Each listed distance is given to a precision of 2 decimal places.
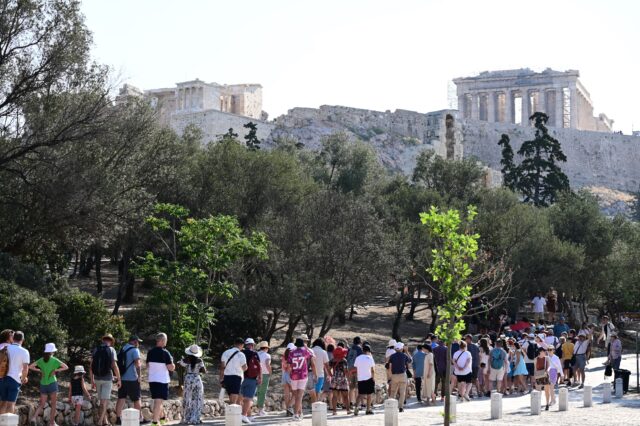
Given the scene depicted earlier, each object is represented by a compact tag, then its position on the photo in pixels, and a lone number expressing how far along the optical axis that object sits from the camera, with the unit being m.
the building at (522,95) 150.62
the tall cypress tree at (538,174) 65.12
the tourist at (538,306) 38.28
